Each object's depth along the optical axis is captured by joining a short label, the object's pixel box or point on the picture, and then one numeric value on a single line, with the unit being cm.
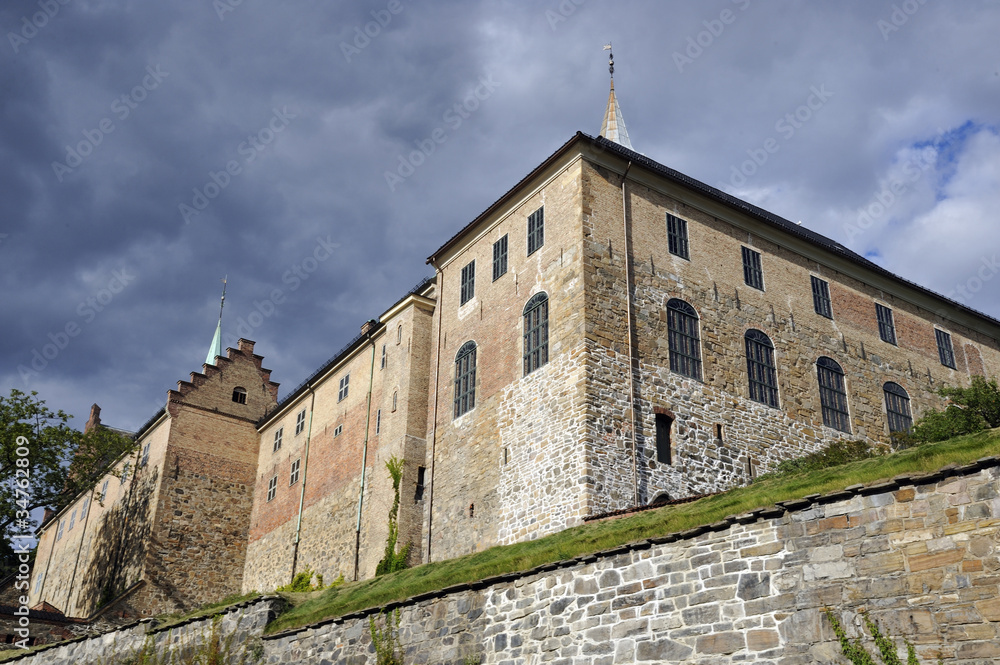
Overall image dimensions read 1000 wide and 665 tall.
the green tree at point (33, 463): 3397
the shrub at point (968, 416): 2208
